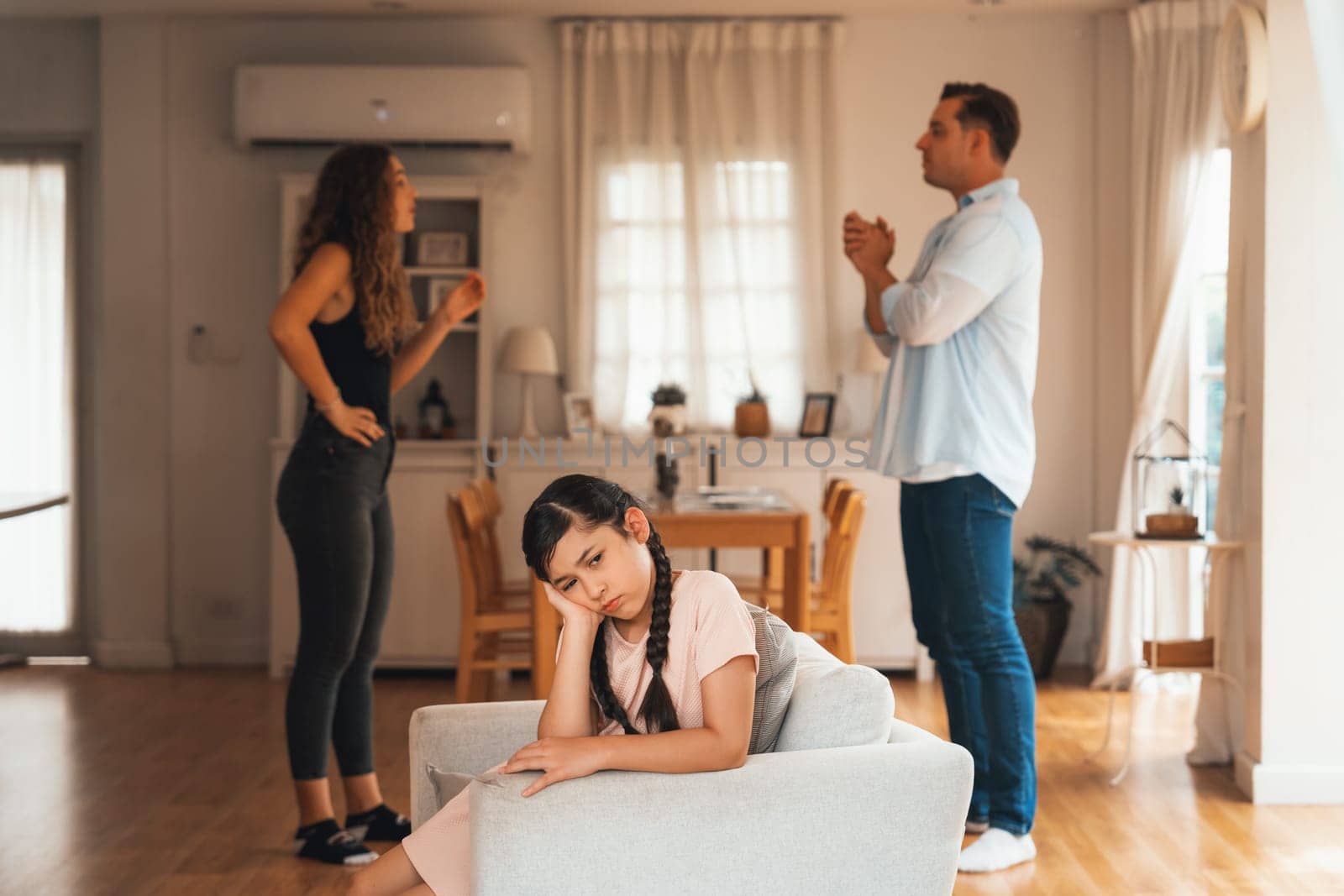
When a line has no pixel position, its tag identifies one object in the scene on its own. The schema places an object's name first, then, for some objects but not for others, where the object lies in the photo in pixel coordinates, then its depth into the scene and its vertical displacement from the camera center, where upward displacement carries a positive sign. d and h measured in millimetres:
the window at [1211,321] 5336 +318
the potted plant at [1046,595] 5387 -774
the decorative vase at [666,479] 4410 -257
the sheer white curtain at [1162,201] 5227 +771
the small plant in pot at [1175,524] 3922 -351
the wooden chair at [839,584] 4324 -597
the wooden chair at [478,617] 4113 -677
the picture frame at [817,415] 5625 -63
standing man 3064 -71
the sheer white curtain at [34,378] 5914 +76
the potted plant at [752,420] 5527 -84
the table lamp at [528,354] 5594 +177
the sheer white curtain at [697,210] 5738 +789
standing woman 3055 -151
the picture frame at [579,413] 5742 -63
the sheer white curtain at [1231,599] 3932 -570
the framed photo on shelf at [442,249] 5738 +617
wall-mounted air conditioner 5570 +1192
